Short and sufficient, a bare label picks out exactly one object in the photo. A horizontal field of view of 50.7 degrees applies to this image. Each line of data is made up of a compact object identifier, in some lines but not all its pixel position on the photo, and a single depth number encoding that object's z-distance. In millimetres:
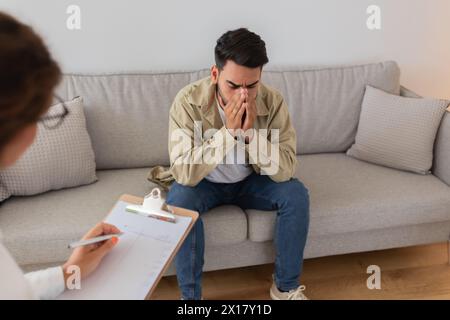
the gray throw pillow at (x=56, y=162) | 1791
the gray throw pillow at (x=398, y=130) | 2059
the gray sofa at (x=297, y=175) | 1724
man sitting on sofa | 1597
